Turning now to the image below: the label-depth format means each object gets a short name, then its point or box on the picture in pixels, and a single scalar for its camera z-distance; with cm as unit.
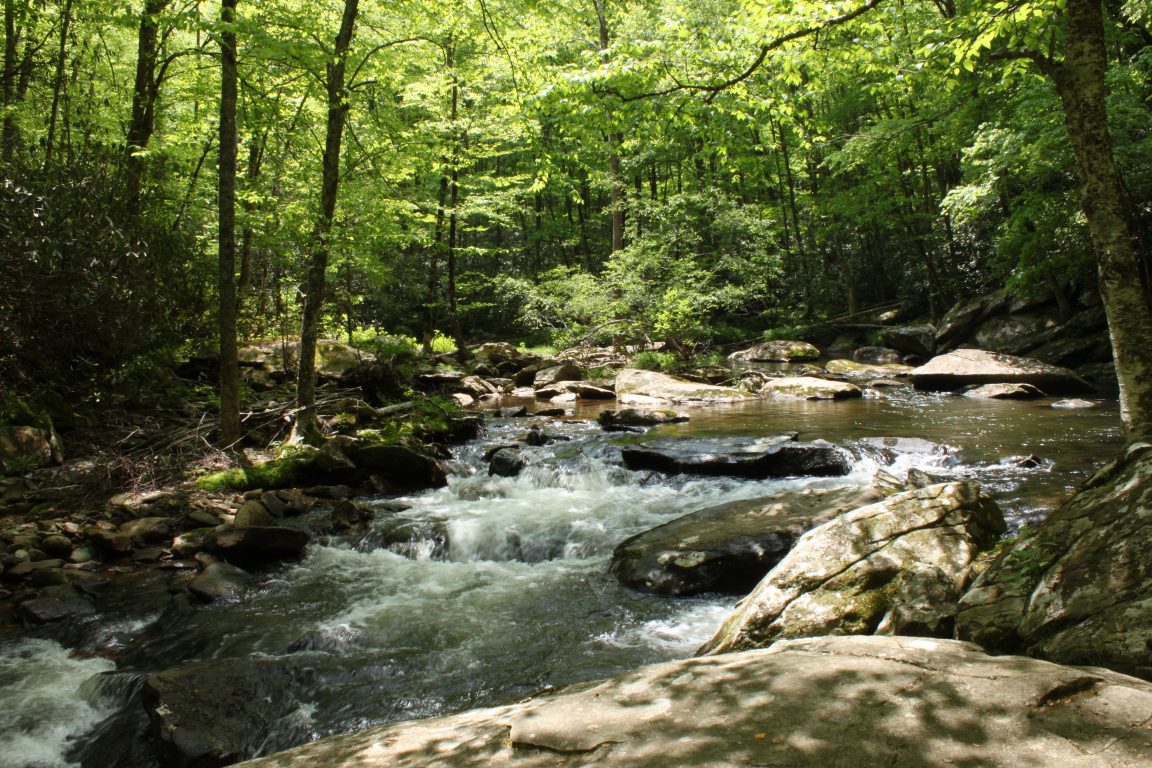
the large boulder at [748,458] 885
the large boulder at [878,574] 378
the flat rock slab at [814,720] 190
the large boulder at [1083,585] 255
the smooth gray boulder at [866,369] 1798
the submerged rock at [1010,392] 1334
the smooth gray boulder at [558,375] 1873
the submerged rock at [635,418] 1288
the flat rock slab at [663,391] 1562
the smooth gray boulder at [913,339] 1966
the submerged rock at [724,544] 566
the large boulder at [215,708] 357
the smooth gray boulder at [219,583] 572
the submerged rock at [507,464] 964
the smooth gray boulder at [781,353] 2245
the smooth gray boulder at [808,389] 1516
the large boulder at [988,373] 1348
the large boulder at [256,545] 646
